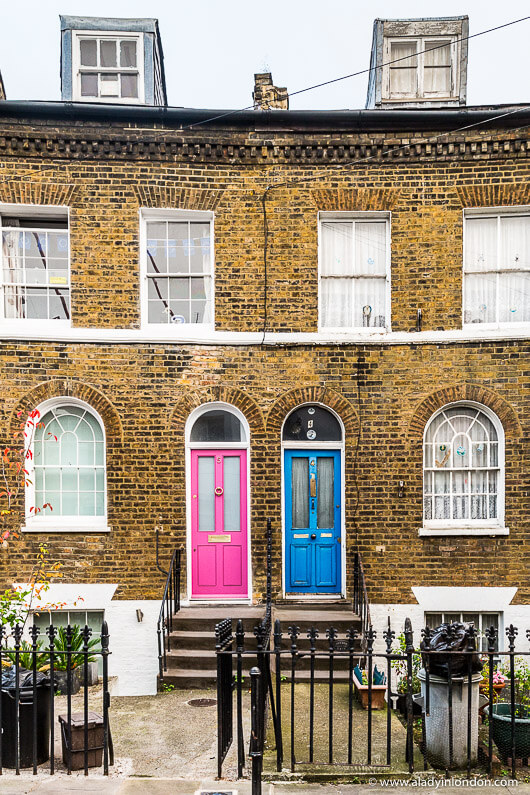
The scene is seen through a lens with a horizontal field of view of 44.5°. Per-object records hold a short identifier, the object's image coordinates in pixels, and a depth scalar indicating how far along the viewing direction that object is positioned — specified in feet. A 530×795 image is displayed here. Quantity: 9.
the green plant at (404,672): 24.53
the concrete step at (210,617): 29.35
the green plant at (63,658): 27.69
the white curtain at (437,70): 35.27
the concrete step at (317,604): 30.66
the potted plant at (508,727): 20.66
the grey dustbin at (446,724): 19.47
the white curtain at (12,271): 32.37
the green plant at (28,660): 26.14
